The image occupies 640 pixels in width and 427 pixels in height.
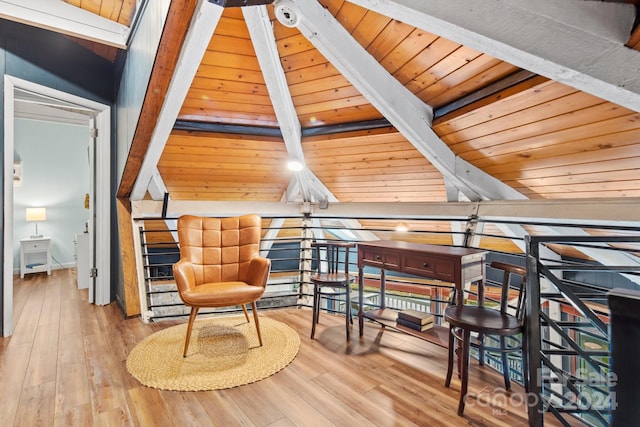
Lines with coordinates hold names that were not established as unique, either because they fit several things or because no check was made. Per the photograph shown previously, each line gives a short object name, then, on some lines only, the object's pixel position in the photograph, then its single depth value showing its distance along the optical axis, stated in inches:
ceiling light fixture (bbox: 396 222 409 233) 166.6
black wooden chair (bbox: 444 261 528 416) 60.6
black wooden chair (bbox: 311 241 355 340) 99.2
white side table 186.9
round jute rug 75.5
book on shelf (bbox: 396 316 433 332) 90.5
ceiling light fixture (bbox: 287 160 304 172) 121.6
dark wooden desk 75.7
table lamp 198.1
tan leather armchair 88.4
